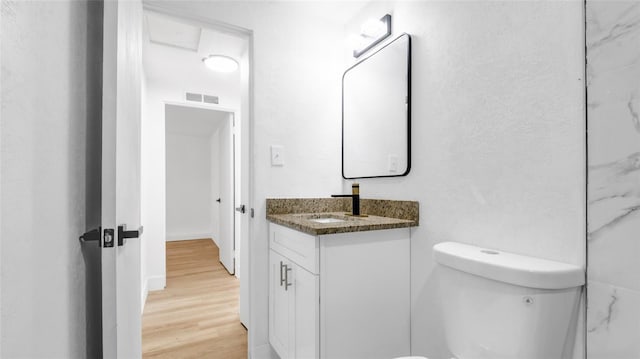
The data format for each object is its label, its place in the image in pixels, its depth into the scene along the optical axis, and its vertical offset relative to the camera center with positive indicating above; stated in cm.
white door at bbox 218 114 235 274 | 327 -27
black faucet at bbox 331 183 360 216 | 173 -12
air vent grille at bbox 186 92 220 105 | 302 +86
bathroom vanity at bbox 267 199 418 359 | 123 -50
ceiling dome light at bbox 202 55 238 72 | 246 +101
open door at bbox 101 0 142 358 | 82 +0
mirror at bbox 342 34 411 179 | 151 +38
